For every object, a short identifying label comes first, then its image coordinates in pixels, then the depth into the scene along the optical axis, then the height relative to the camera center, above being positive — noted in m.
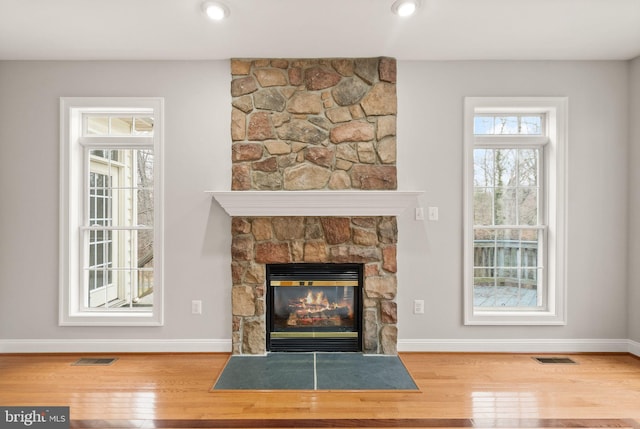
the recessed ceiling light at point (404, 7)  2.33 +1.39
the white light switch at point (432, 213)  3.20 +0.02
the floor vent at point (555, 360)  3.00 -1.23
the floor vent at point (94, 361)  2.94 -1.25
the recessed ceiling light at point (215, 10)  2.35 +1.37
